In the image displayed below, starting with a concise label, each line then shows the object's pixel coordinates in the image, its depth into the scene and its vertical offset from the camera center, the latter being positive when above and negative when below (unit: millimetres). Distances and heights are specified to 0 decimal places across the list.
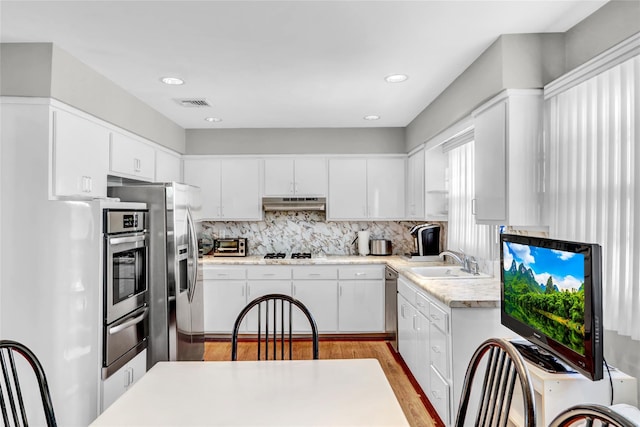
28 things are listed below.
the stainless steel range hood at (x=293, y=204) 4723 +119
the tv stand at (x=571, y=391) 1632 -736
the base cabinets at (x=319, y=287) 4402 -800
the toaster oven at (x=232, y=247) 4750 -395
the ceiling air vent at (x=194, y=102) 3525 +1010
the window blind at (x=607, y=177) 1722 +181
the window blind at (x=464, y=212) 3371 +20
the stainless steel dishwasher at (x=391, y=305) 3973 -946
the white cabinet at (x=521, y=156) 2311 +339
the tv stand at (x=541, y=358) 1707 -661
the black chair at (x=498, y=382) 1033 -495
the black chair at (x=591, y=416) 754 -414
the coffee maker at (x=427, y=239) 4383 -276
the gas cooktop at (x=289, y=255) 4723 -499
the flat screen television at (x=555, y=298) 1464 -365
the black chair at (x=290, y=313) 1912 -519
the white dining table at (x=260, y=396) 1252 -646
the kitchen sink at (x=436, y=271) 3706 -530
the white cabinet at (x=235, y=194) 4770 +240
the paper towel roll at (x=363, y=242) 4867 -343
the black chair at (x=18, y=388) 1273 -562
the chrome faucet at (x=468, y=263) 3373 -432
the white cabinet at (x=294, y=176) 4773 +456
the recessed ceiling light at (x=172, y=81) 2949 +1007
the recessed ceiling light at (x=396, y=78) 2932 +1021
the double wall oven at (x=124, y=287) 2473 -496
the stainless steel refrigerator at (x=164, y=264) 3043 -385
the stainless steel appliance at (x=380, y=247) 4820 -399
